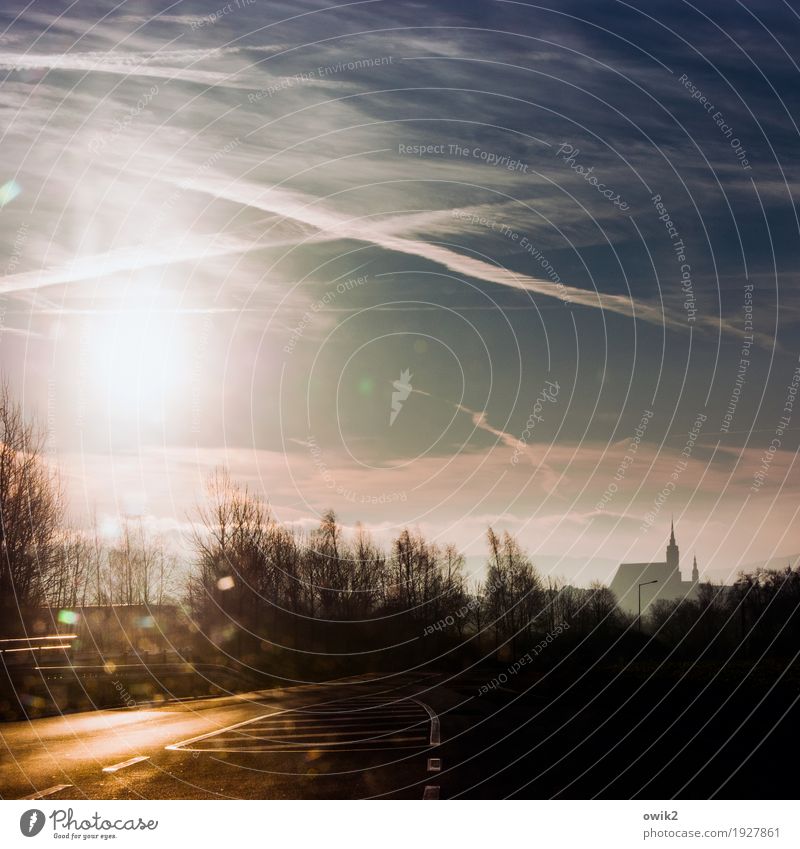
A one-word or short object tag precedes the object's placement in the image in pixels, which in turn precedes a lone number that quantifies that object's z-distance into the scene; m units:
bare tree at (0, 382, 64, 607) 44.66
